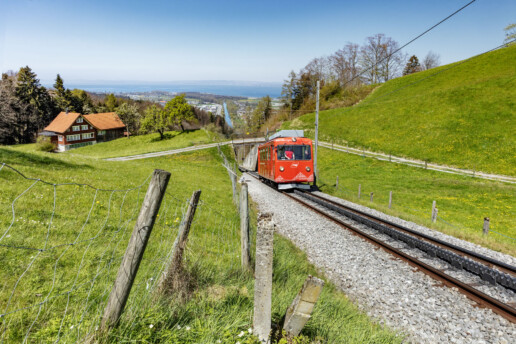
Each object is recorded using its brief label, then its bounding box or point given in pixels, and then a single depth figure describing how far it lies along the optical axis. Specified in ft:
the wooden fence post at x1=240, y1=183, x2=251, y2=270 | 16.03
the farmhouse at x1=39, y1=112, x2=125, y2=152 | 197.47
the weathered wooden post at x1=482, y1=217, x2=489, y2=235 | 36.29
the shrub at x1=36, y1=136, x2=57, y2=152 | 132.05
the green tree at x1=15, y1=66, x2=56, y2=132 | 189.47
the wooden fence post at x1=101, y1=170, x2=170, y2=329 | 8.19
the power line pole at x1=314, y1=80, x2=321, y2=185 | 74.26
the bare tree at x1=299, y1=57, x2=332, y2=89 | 238.44
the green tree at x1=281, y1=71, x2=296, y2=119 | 253.01
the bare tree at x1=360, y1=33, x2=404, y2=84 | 230.68
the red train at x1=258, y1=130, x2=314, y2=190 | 61.62
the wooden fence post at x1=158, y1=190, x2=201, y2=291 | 11.24
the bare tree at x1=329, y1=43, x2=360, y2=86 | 235.11
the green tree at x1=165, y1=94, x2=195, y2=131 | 172.86
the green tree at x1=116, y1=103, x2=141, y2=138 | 232.12
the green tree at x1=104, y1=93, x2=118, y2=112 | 285.84
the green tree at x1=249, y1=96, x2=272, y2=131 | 291.99
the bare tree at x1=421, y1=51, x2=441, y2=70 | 293.84
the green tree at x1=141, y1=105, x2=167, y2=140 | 172.04
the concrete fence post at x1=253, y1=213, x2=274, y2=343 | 9.11
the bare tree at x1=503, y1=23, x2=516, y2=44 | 183.32
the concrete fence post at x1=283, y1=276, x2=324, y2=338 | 8.73
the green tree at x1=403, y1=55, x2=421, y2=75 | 291.11
